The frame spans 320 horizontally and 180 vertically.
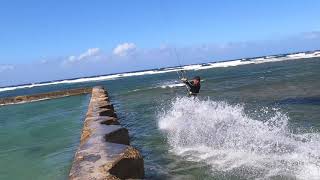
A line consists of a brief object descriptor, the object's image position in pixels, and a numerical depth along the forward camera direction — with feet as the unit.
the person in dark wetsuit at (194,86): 36.10
